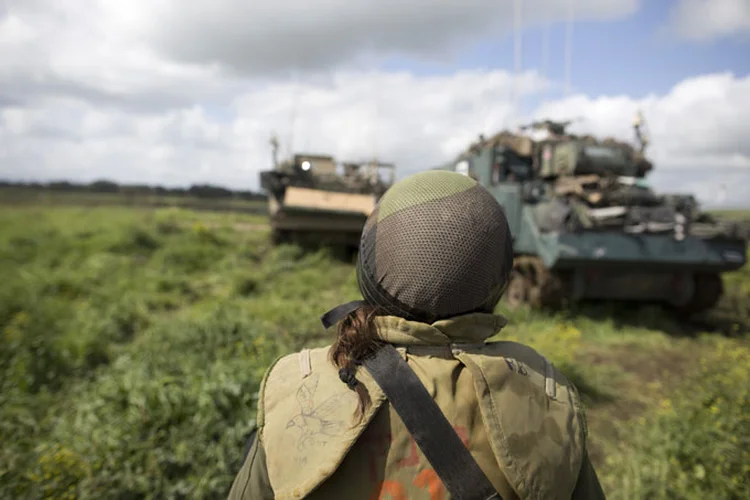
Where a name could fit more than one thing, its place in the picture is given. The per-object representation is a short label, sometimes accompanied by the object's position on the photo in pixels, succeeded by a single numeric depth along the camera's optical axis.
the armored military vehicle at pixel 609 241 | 5.46
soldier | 0.93
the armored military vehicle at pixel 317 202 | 8.98
